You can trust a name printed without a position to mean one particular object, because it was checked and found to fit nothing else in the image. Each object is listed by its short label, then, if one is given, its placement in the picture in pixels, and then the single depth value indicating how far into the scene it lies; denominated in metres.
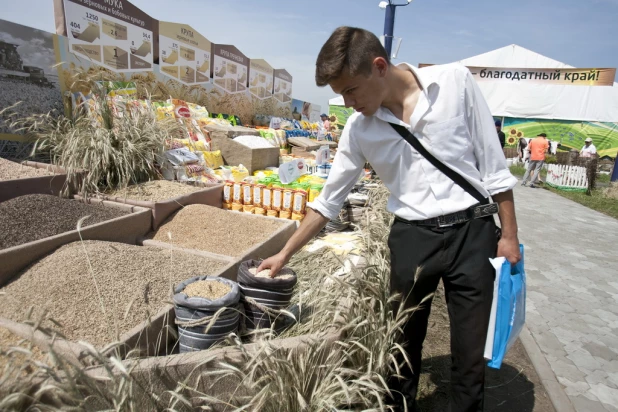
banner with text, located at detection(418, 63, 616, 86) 14.73
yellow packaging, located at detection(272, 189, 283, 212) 3.68
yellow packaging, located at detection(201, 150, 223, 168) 4.92
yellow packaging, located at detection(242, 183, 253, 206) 3.79
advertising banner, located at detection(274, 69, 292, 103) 12.01
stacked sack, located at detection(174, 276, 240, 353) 1.49
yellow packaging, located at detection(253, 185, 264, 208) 3.74
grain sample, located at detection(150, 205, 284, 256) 2.83
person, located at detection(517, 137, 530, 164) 13.95
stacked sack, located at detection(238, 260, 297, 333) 1.67
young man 1.36
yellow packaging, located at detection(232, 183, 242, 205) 3.88
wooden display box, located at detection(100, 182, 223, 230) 3.09
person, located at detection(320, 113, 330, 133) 13.83
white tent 18.23
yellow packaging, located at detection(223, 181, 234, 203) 3.91
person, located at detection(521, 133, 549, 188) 10.50
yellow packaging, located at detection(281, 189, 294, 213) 3.67
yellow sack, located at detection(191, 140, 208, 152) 4.99
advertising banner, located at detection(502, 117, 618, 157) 17.81
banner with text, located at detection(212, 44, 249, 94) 8.42
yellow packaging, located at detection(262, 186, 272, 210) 3.70
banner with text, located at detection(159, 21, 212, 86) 6.71
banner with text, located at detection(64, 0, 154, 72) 4.91
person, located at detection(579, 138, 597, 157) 12.51
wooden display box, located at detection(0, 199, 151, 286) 2.03
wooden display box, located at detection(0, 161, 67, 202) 2.98
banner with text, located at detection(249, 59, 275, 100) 10.23
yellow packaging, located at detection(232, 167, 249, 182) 4.77
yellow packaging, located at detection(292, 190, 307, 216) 3.64
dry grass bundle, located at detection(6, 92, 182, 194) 3.40
